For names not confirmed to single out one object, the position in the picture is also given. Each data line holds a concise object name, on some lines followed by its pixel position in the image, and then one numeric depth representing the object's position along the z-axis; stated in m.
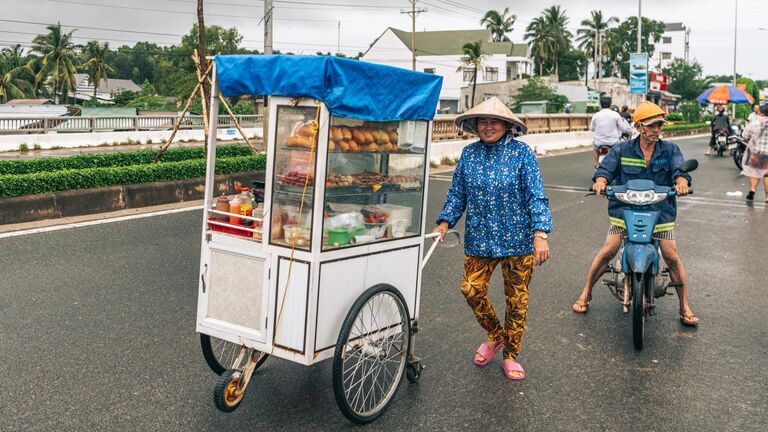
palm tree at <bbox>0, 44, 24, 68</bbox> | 83.06
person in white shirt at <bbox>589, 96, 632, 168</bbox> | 14.31
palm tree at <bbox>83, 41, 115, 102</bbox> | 82.06
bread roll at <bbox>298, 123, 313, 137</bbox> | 3.84
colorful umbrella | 30.59
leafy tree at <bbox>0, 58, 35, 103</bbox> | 63.03
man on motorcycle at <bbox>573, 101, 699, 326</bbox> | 5.48
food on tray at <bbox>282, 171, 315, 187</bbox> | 3.88
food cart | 3.74
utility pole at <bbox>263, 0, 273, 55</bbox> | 17.84
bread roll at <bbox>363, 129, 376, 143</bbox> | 4.18
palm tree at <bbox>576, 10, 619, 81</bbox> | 99.56
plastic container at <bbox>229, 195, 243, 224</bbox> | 4.21
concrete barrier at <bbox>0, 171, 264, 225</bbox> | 9.56
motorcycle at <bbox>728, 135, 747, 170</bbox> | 19.60
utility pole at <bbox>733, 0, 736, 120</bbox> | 60.59
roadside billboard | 42.38
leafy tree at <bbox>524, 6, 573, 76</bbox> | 95.75
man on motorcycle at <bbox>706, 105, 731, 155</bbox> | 25.28
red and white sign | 64.50
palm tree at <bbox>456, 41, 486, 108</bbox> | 75.25
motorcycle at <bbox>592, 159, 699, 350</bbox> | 5.15
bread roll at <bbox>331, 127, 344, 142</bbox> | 3.89
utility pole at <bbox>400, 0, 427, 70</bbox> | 60.97
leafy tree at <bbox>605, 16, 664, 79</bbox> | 106.38
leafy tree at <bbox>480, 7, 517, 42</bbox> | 95.38
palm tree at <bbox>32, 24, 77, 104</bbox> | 73.81
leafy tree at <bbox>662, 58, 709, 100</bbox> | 107.56
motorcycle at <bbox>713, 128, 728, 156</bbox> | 24.95
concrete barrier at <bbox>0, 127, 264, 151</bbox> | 23.56
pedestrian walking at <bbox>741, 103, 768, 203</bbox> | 12.55
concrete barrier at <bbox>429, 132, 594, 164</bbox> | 20.09
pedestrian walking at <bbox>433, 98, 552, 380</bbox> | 4.40
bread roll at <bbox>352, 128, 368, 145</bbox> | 4.09
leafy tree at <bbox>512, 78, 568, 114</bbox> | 69.72
